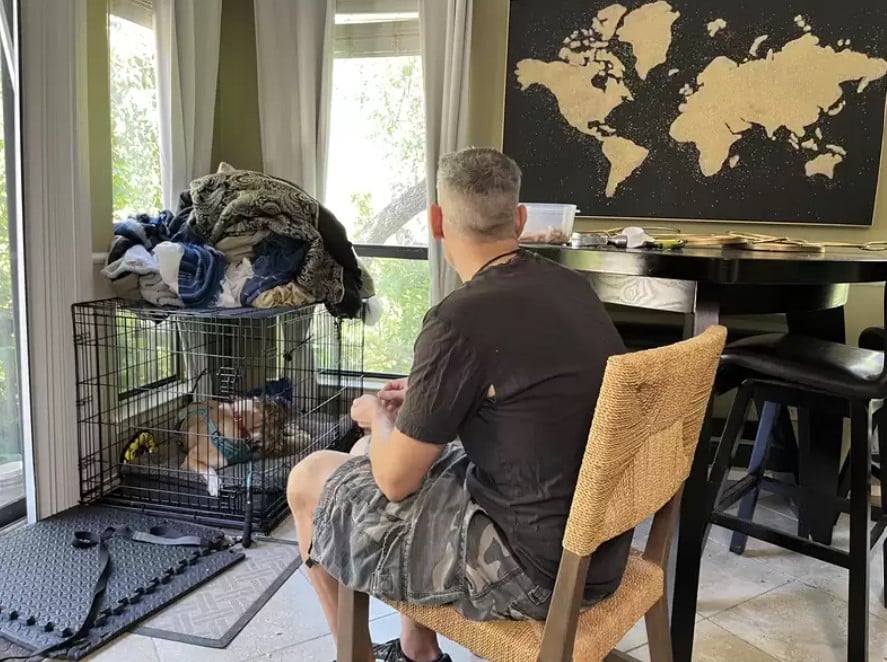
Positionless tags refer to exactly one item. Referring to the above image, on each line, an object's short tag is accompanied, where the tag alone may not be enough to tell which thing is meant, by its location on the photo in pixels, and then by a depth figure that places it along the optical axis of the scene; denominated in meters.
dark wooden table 1.38
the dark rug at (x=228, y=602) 1.76
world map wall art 2.61
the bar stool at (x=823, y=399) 1.55
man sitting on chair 1.06
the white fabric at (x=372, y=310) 2.99
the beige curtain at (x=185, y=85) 2.79
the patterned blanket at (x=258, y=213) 2.47
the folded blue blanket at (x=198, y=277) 2.38
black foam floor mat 1.73
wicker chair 0.94
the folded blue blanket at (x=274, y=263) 2.44
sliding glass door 2.16
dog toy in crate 2.58
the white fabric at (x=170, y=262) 2.37
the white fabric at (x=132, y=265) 2.45
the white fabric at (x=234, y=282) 2.44
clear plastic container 2.03
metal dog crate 2.44
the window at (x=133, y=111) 2.69
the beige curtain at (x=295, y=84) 3.07
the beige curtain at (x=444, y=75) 2.89
